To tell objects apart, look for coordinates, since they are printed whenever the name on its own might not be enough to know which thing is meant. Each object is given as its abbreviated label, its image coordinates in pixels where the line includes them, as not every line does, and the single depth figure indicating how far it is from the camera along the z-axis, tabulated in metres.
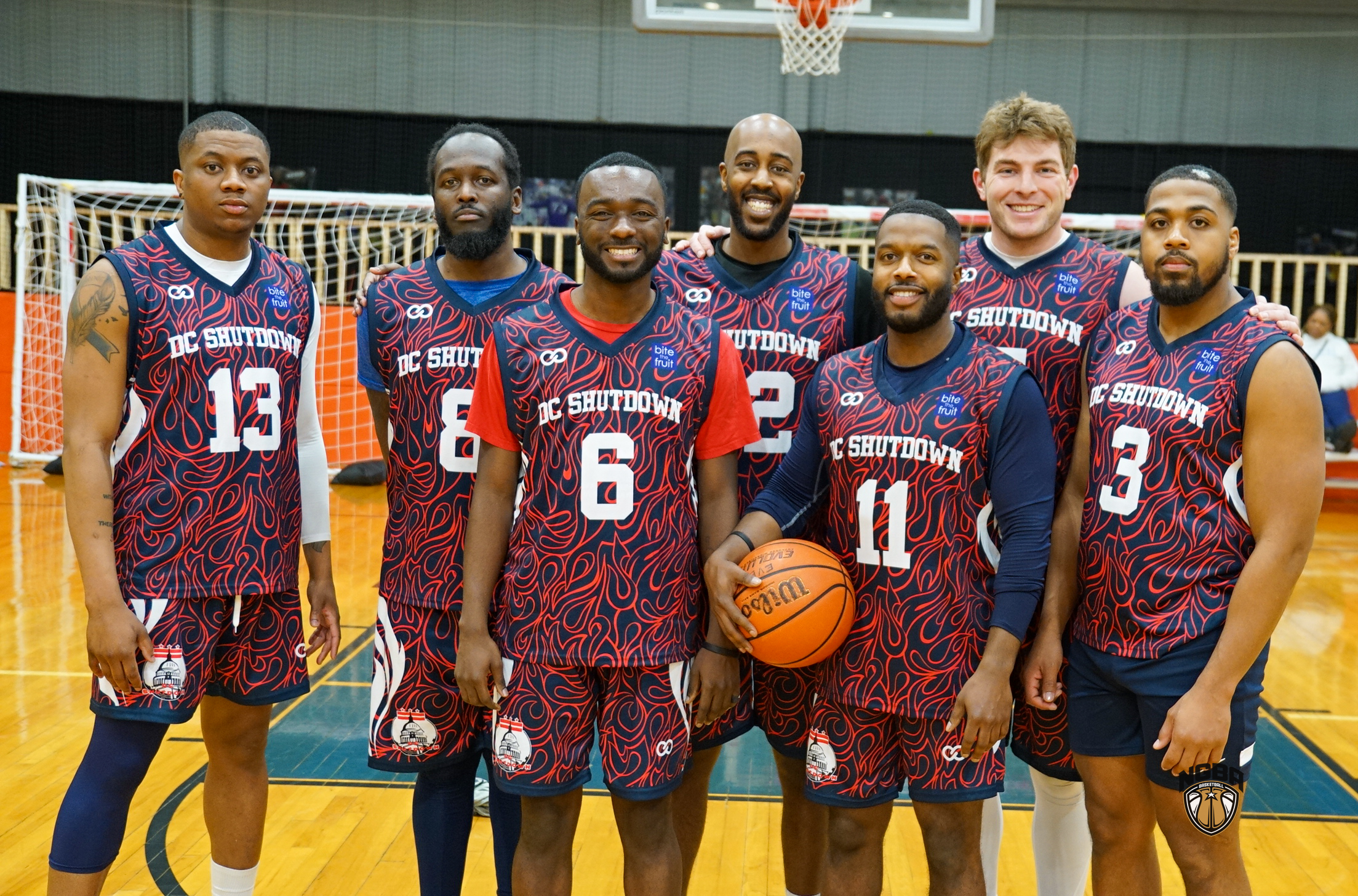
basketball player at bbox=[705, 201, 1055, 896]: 2.41
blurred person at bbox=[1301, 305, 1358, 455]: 10.54
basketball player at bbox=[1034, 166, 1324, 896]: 2.27
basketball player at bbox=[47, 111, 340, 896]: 2.58
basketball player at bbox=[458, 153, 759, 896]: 2.43
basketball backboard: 6.78
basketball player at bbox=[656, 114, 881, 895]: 2.79
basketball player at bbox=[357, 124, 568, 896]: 2.72
